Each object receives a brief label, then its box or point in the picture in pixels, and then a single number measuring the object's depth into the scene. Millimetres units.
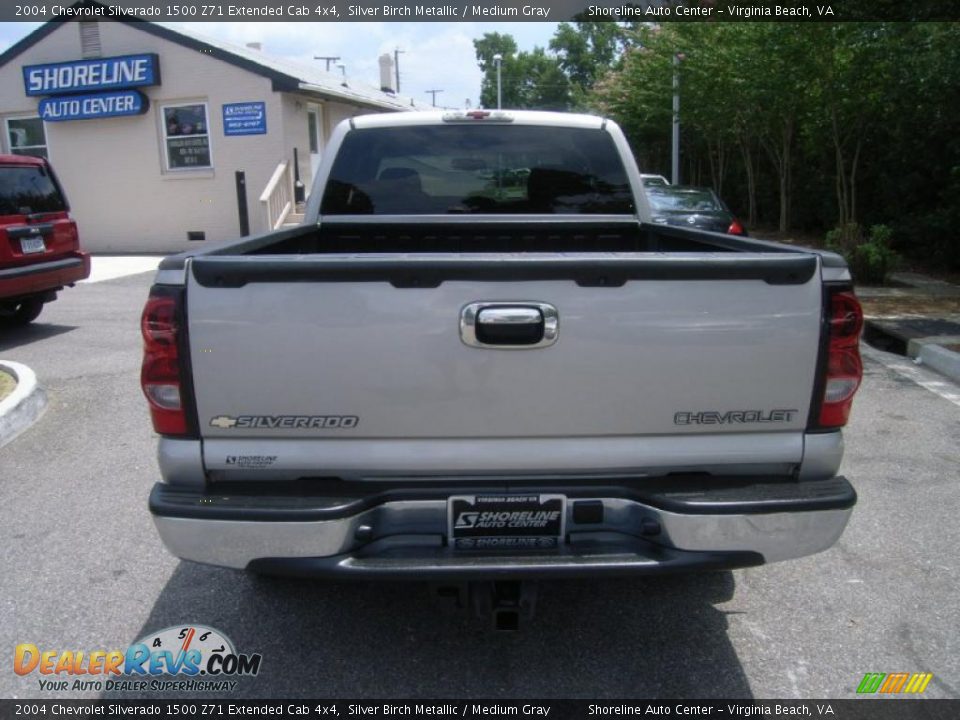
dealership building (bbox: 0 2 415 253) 16625
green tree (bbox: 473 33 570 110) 74562
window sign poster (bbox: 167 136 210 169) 17484
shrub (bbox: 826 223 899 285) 11406
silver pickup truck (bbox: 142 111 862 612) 2469
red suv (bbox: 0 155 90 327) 8438
